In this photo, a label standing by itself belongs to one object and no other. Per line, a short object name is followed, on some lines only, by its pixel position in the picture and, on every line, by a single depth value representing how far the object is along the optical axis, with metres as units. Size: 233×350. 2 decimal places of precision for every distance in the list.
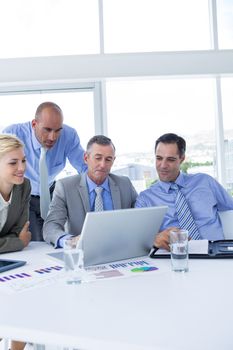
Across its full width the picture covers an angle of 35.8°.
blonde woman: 1.97
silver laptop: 1.36
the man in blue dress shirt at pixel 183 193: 2.35
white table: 0.79
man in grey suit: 2.13
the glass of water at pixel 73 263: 1.24
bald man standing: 2.61
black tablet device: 1.43
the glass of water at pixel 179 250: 1.36
